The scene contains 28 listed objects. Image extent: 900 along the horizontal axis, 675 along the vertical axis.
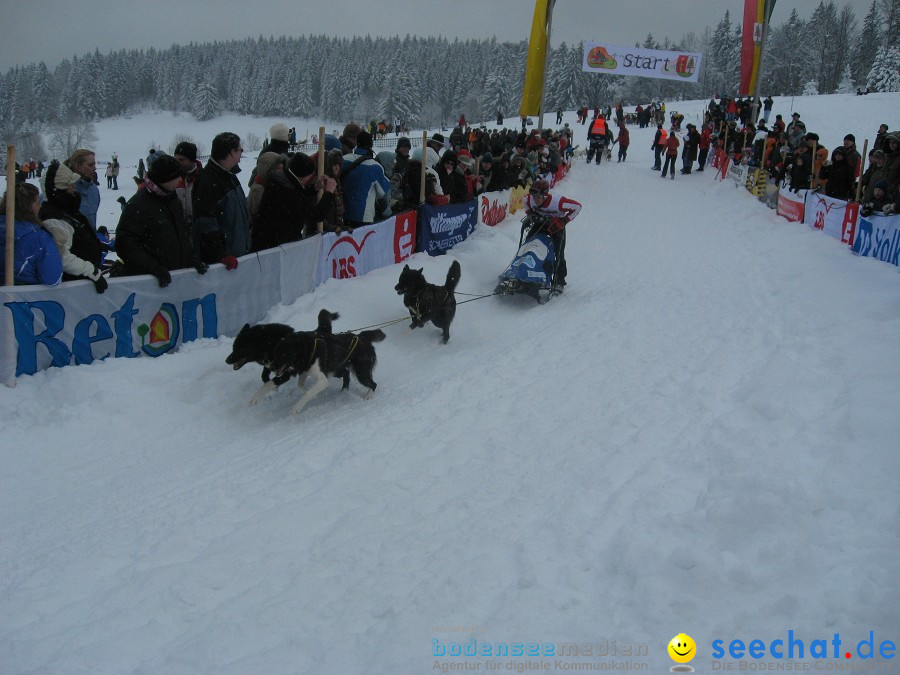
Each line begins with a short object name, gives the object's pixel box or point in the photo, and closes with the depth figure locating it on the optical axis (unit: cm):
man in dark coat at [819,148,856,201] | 1146
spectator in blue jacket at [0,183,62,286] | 480
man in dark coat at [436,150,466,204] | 1059
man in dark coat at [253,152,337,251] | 694
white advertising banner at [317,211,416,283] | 805
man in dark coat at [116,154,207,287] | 561
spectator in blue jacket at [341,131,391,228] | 845
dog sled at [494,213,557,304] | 892
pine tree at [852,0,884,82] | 6328
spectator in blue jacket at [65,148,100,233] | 579
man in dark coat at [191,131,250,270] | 604
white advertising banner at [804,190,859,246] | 1021
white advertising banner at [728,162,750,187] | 1892
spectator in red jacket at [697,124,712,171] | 2245
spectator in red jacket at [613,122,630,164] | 2662
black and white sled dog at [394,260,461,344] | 719
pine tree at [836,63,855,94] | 5785
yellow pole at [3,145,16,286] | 461
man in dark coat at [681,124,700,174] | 2231
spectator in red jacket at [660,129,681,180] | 2195
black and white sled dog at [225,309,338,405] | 518
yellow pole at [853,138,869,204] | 1042
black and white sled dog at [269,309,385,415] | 523
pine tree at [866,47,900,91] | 4572
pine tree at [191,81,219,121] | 9950
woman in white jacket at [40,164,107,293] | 514
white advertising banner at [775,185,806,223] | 1314
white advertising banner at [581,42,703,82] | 2692
